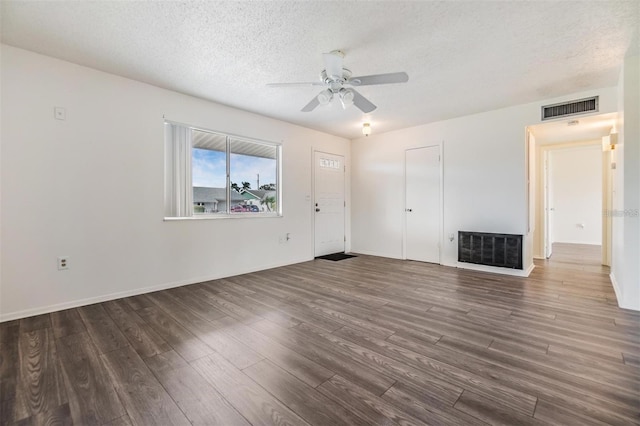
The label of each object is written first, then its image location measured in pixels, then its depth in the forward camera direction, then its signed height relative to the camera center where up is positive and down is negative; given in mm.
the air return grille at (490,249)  4109 -571
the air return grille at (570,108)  3629 +1436
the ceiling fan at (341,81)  2461 +1274
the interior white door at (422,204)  5074 +166
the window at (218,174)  3777 +600
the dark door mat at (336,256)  5582 -911
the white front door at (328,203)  5645 +215
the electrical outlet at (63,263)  2872 -520
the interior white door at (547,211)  5485 +32
